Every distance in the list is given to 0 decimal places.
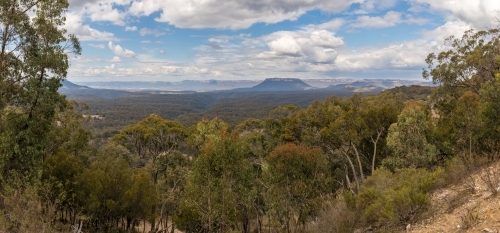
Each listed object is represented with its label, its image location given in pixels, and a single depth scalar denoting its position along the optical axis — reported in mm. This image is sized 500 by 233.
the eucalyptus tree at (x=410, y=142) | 20359
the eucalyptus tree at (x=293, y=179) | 16141
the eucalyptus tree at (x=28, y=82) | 12891
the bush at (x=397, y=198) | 11211
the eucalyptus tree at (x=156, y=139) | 30594
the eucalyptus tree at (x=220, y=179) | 15773
